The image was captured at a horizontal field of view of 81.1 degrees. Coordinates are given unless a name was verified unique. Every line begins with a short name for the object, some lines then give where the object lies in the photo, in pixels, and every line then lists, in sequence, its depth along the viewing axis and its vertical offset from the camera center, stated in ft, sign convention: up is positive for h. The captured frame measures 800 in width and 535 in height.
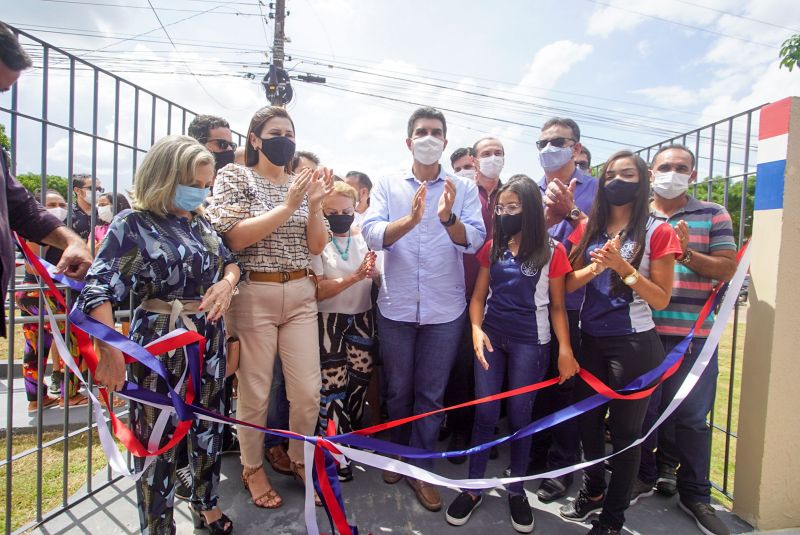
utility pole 42.45 +16.11
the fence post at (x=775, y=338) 8.50 -1.22
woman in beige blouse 8.20 -0.49
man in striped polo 8.96 -0.96
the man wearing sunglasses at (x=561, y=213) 9.73 +1.00
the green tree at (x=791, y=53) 17.67 +8.38
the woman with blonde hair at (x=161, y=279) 6.56 -0.59
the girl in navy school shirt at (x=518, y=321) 8.68 -1.18
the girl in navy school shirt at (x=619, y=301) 7.95 -0.66
